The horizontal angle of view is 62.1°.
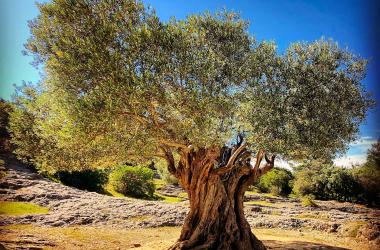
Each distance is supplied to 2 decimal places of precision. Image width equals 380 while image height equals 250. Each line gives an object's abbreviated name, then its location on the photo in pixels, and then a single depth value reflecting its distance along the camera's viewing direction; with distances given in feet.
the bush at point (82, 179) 158.51
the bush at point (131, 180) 165.27
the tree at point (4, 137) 129.49
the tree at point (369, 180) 186.50
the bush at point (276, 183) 265.34
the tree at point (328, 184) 236.43
